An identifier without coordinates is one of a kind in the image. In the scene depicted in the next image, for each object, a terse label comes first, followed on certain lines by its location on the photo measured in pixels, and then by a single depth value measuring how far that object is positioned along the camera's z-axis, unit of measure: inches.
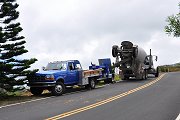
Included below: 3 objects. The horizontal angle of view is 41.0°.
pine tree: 565.6
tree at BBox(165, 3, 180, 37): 1733.5
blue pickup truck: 567.2
